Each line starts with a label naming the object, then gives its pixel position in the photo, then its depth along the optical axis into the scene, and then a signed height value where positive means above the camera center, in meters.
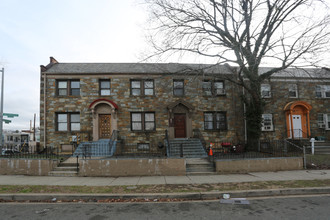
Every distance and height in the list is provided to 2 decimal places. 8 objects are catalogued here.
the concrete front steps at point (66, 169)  9.13 -2.25
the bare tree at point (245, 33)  11.20 +5.56
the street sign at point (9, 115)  14.61 +0.86
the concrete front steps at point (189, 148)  11.40 -1.73
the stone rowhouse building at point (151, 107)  14.79 +1.25
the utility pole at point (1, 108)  13.91 +1.31
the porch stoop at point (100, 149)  11.85 -1.69
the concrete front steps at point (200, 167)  9.16 -2.34
